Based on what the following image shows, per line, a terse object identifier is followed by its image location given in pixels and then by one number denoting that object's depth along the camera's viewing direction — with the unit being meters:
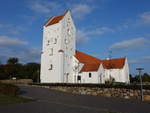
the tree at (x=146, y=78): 45.22
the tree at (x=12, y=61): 55.69
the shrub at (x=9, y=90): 13.50
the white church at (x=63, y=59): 32.04
